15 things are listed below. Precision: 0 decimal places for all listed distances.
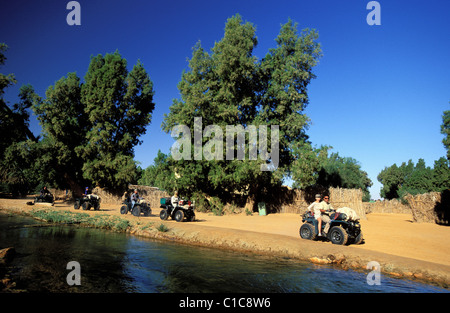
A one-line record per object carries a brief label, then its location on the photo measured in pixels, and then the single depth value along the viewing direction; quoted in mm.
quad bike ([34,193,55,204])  25023
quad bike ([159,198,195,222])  16297
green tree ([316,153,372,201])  45088
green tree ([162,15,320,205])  23609
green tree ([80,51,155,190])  31078
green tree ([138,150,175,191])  25438
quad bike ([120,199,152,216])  18406
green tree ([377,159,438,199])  55894
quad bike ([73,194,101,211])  22531
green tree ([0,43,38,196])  29609
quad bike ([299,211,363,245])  10480
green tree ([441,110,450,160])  28844
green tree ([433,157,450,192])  43406
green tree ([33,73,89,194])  30953
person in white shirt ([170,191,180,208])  16419
